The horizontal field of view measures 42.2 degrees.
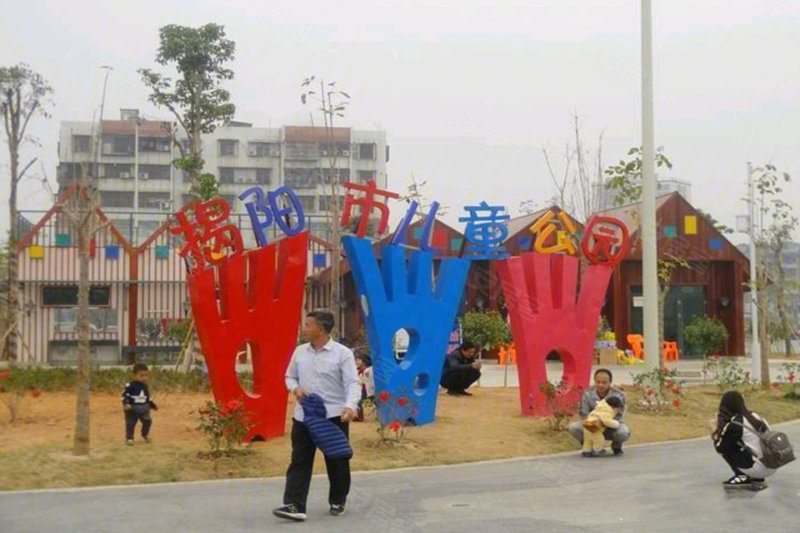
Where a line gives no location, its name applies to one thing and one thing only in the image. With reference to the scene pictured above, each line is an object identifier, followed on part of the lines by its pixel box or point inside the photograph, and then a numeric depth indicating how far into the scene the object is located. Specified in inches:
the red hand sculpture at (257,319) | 454.9
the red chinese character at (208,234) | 474.6
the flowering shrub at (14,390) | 512.7
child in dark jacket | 444.8
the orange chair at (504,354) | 1099.5
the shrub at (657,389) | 589.6
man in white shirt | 296.4
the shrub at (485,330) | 975.6
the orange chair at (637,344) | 1240.8
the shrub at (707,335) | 1221.7
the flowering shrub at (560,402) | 498.6
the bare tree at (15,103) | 754.8
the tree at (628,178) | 764.0
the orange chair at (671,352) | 1277.1
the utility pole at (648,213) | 598.2
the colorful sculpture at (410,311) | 491.2
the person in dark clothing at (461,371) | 659.4
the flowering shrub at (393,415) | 446.3
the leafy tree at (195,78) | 832.9
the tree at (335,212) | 754.3
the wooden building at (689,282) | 1284.4
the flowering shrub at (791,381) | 704.8
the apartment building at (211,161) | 2085.4
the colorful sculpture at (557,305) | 559.8
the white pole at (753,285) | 880.8
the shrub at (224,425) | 397.7
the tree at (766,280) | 785.9
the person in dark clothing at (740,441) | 345.1
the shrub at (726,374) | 677.3
